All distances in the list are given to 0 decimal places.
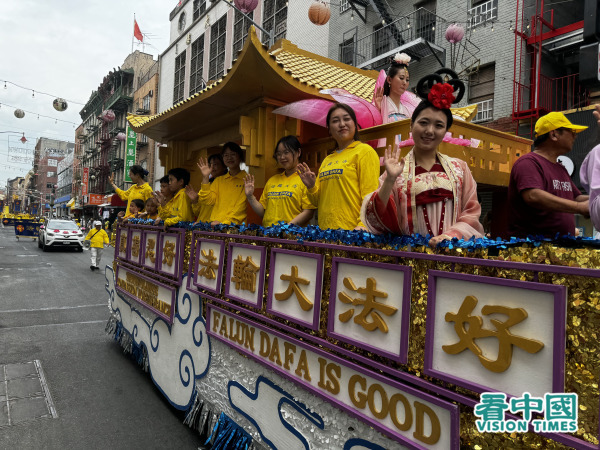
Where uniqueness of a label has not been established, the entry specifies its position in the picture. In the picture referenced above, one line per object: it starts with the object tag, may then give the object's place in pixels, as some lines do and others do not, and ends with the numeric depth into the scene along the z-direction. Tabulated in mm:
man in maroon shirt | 2158
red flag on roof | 22734
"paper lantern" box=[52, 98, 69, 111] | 16594
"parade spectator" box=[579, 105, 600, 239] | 1632
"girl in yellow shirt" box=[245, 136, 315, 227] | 3004
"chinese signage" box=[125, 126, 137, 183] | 25497
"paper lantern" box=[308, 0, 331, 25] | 9359
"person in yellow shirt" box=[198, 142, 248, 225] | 3676
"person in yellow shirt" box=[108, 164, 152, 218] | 6023
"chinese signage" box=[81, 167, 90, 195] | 36219
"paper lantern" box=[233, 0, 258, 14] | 7468
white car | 17438
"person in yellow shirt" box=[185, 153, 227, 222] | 3866
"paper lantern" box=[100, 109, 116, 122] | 18656
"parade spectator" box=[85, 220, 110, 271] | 12234
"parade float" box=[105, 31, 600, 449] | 1181
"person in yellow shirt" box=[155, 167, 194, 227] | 4180
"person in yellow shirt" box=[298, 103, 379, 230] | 2443
